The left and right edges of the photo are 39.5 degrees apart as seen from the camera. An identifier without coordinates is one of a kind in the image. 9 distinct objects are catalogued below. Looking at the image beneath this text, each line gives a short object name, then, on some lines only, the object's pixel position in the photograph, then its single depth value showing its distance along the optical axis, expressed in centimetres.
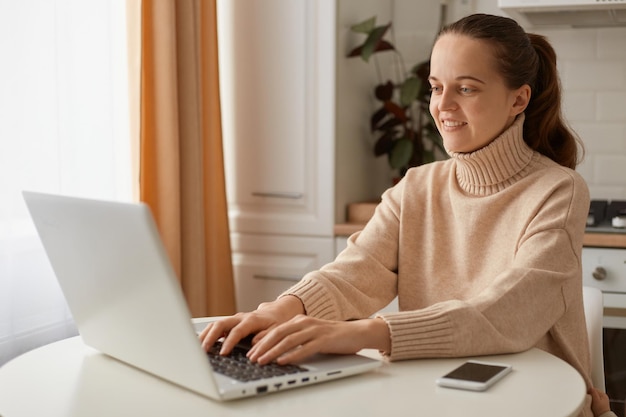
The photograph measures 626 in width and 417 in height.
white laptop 96
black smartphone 110
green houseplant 281
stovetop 251
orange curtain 256
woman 128
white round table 101
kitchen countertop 240
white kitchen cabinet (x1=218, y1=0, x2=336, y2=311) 276
